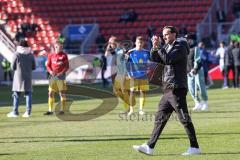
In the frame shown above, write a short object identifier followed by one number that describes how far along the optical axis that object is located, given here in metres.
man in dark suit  12.98
